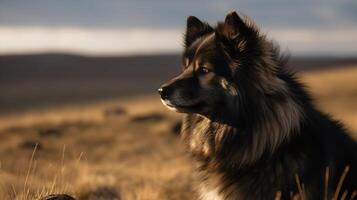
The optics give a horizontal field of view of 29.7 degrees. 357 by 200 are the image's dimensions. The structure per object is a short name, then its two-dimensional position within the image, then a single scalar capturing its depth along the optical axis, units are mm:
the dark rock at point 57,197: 5559
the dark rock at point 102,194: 8234
